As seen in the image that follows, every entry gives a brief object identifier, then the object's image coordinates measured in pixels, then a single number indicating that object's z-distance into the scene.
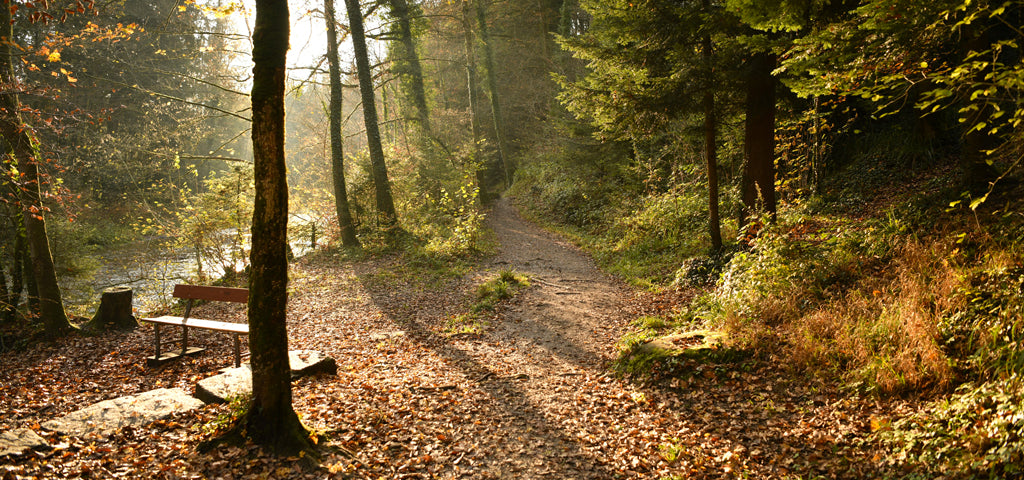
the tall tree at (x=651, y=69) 8.38
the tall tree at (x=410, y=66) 18.86
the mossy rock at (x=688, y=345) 5.71
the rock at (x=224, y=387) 5.05
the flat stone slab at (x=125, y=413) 4.16
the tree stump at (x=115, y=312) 8.49
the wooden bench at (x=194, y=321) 6.78
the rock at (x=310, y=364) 6.01
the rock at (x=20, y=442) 3.51
